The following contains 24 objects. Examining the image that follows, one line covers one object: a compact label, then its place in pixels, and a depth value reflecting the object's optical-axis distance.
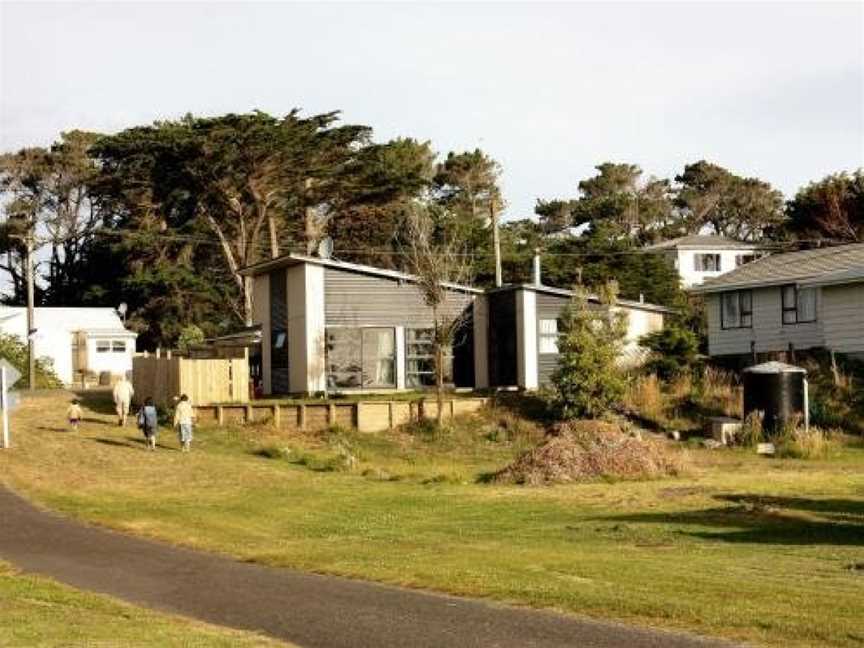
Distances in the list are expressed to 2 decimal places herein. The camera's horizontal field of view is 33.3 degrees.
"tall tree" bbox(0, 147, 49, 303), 96.50
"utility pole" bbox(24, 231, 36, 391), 58.91
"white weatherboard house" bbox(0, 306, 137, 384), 77.62
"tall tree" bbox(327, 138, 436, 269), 71.38
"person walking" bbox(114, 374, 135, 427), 44.25
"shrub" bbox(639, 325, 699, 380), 47.56
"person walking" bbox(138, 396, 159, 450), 38.31
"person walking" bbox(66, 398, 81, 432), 42.81
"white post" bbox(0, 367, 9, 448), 39.59
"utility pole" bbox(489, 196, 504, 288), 60.25
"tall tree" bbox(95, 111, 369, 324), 65.19
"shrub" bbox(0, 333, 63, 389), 64.81
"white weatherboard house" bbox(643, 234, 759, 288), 95.50
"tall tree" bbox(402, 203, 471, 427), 48.34
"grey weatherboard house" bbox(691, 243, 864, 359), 47.59
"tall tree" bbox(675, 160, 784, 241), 117.31
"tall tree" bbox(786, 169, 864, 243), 73.81
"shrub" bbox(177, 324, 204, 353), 70.81
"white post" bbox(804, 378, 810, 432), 40.94
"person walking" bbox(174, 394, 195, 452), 38.41
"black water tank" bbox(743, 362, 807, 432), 41.09
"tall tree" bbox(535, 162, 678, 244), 111.44
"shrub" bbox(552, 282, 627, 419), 42.72
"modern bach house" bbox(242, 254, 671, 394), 49.75
